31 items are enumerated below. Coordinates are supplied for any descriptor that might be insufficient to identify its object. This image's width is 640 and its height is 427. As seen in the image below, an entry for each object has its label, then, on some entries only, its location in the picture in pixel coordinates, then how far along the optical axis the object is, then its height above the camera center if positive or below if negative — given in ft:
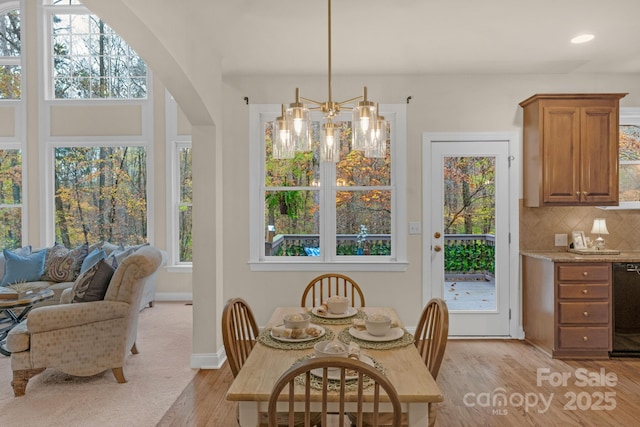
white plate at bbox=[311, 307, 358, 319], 7.93 -2.08
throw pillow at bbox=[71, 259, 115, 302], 10.34 -1.90
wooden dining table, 4.85 -2.19
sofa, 15.38 -2.09
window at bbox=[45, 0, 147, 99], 19.88 +7.42
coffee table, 10.94 -2.58
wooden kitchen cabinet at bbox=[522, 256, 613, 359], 12.04 -3.01
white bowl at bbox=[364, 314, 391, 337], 6.73 -1.94
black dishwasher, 12.09 -3.01
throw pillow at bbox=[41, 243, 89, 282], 15.78 -2.12
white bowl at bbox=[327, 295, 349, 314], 8.06 -1.91
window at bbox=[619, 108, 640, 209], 13.75 +1.74
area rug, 8.68 -4.44
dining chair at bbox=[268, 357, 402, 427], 4.22 -1.87
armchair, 9.74 -3.02
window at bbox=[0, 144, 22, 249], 19.88 +0.65
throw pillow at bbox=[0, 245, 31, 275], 16.03 -1.67
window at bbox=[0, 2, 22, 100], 19.83 +7.90
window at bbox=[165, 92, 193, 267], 19.49 +1.15
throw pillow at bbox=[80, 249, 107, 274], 15.48 -1.85
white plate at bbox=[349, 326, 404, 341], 6.63 -2.10
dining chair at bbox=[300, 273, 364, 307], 13.35 -2.75
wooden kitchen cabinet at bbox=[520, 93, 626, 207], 12.73 +1.88
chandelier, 6.82 +1.37
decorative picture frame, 13.46 -1.05
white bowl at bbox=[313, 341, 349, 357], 5.28 -1.86
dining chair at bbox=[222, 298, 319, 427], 5.95 -2.07
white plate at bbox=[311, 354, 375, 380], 5.04 -2.08
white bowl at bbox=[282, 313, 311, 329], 6.95 -1.93
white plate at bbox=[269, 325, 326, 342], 6.55 -2.10
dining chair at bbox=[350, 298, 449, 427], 6.00 -2.15
